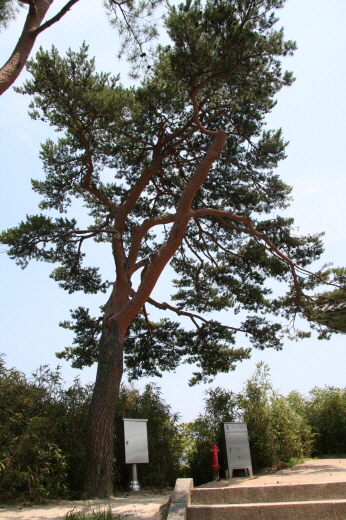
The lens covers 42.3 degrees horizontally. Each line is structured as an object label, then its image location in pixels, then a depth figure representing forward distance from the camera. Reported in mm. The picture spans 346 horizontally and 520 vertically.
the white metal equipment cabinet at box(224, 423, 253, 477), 8078
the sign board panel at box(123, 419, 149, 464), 7094
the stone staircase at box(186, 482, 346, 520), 3824
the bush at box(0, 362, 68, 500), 5781
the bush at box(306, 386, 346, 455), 10180
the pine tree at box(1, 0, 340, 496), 7152
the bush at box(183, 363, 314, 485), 8727
